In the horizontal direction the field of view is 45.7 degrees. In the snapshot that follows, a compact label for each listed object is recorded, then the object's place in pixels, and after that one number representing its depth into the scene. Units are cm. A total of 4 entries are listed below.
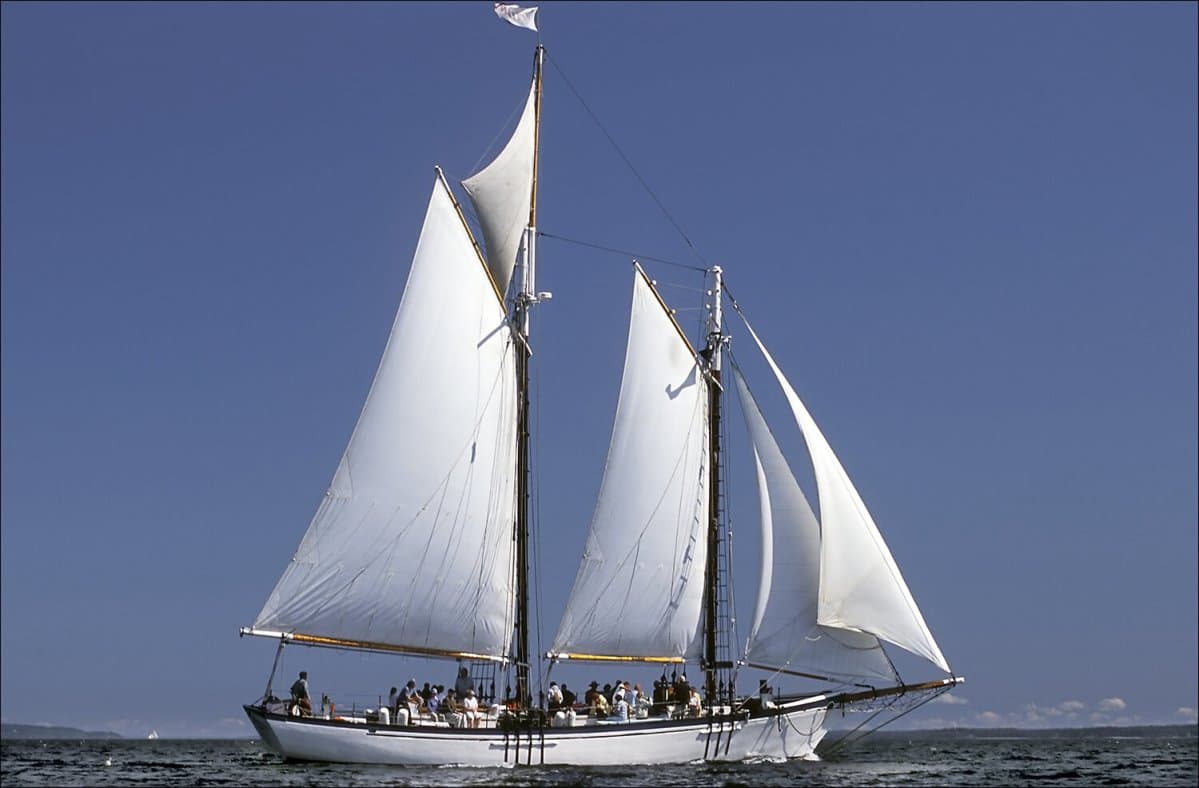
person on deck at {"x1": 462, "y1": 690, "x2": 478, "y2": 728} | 4703
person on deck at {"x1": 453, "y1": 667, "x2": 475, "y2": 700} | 4947
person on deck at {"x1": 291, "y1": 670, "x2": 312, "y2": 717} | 4603
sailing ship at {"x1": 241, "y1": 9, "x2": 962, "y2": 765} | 4722
